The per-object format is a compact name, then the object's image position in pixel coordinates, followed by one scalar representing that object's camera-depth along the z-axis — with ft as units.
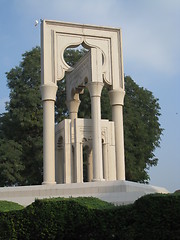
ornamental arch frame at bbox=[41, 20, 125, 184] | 61.21
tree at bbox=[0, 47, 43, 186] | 87.60
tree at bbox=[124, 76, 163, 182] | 91.25
